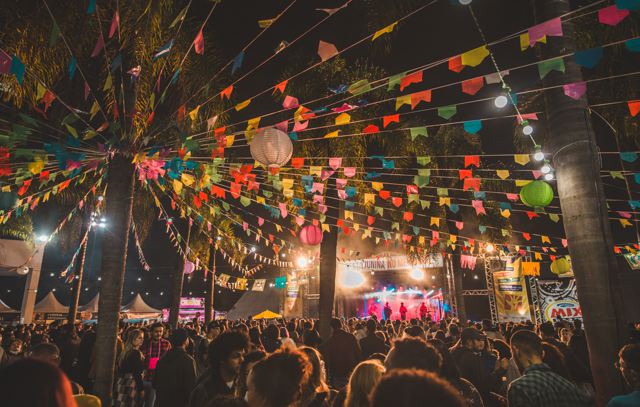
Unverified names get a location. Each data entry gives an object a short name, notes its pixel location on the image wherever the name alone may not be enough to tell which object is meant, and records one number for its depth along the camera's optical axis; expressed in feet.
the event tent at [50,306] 72.01
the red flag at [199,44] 15.74
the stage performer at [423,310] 72.23
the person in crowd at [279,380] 7.38
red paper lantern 29.66
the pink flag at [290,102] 21.07
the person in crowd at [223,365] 11.44
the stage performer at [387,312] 75.66
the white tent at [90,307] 79.77
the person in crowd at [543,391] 9.47
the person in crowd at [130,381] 19.51
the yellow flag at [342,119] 23.24
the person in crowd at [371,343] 24.95
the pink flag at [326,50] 15.34
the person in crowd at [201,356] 21.39
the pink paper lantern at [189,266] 53.62
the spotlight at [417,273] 85.40
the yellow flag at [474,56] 14.99
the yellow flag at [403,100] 18.81
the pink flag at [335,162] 27.76
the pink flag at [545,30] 12.92
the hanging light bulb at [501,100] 19.65
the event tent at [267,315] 80.07
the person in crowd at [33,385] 4.64
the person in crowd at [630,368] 9.08
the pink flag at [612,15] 12.60
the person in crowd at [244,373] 11.65
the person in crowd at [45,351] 14.06
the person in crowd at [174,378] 15.35
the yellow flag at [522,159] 25.32
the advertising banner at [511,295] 63.26
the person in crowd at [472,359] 16.85
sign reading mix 60.31
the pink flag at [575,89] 12.79
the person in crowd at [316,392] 9.56
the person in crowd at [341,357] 22.59
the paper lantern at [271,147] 19.43
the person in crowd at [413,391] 4.24
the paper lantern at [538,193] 20.38
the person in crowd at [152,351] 22.61
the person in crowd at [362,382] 8.95
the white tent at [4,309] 64.98
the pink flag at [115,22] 14.32
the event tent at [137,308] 83.13
